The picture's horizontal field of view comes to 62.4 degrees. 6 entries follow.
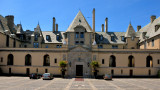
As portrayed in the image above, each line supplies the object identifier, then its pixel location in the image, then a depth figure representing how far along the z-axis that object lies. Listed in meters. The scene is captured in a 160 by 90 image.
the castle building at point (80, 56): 38.75
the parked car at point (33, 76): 32.49
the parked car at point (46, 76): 31.45
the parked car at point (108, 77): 33.35
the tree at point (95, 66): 37.12
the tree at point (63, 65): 36.78
